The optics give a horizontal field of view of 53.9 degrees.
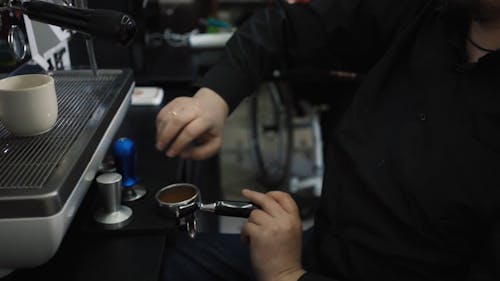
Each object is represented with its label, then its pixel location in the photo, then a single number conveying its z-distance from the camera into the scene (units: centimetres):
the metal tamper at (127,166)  76
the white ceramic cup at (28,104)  63
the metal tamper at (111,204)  70
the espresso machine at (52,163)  52
